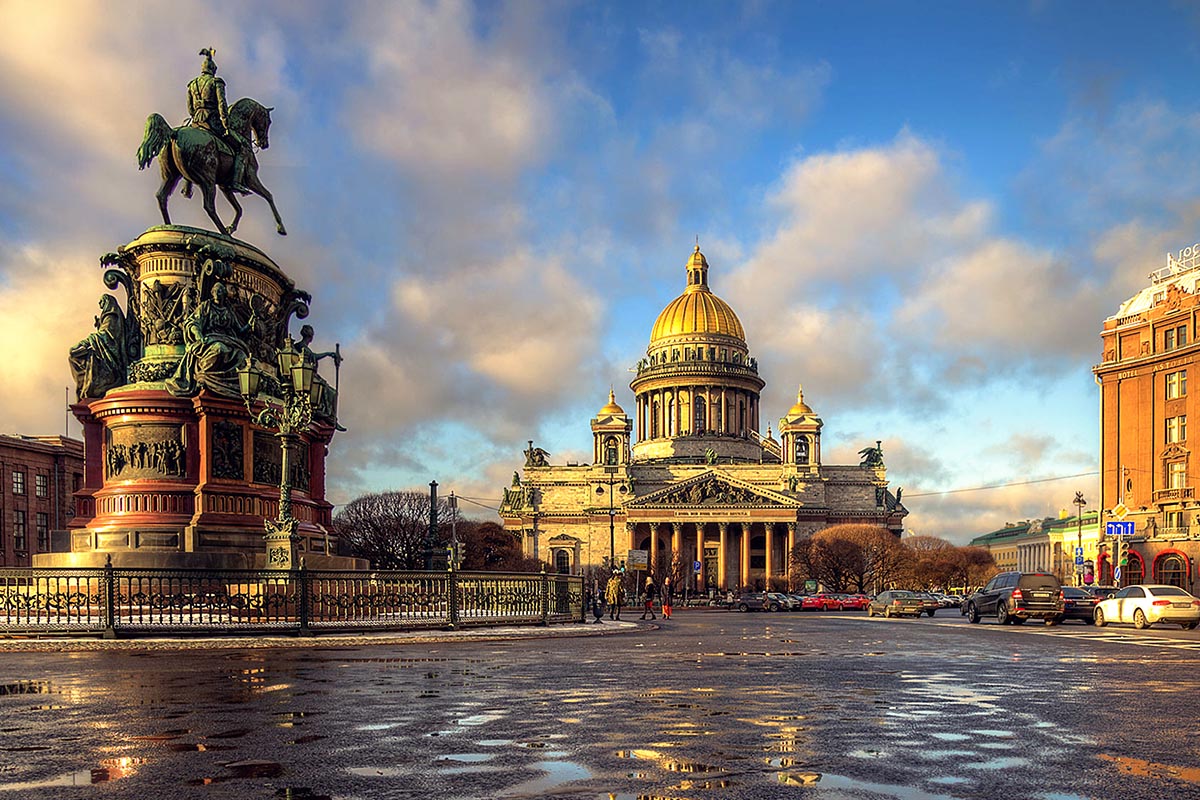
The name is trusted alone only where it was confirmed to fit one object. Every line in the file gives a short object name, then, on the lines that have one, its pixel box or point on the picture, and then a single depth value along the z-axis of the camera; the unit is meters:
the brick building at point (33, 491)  80.12
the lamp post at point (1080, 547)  75.22
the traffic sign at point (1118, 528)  69.38
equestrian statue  35.12
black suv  39.69
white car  35.81
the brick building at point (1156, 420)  74.81
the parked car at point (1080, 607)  43.00
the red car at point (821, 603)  75.69
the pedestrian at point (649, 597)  48.96
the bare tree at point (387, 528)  87.50
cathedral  140.12
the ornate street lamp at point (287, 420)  28.39
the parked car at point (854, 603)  76.94
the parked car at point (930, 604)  57.12
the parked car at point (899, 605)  55.03
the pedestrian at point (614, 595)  43.06
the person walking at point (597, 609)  38.92
